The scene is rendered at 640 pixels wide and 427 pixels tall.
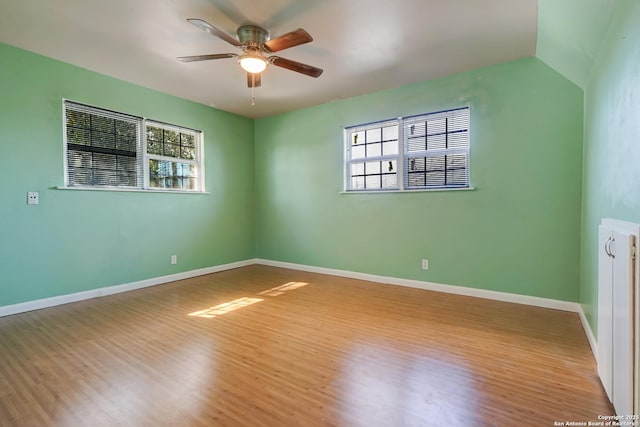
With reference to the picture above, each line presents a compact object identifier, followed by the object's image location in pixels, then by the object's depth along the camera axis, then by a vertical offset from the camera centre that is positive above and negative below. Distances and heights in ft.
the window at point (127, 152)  11.68 +2.31
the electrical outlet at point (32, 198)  10.46 +0.25
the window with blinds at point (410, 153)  12.42 +2.31
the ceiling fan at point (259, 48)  8.08 +4.35
